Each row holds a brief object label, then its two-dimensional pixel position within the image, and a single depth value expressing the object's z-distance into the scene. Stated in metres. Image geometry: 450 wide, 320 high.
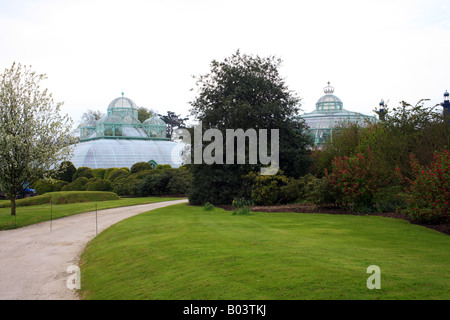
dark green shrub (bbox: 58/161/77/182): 44.84
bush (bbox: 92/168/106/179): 48.44
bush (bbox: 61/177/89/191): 40.94
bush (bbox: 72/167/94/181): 44.75
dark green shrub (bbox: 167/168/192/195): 36.92
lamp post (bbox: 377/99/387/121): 21.14
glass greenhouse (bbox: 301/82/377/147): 62.00
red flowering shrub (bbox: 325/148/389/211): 16.69
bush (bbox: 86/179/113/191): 40.13
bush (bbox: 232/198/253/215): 21.74
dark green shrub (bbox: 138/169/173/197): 36.91
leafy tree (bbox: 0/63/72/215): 20.14
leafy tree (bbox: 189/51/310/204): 24.11
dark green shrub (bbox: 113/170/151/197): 37.84
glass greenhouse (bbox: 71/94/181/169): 55.00
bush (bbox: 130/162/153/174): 45.81
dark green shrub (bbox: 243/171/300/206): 21.91
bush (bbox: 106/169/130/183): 44.39
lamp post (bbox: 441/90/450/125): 28.09
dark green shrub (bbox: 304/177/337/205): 17.95
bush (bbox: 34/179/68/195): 40.53
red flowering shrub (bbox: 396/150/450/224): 12.48
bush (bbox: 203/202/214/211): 21.00
